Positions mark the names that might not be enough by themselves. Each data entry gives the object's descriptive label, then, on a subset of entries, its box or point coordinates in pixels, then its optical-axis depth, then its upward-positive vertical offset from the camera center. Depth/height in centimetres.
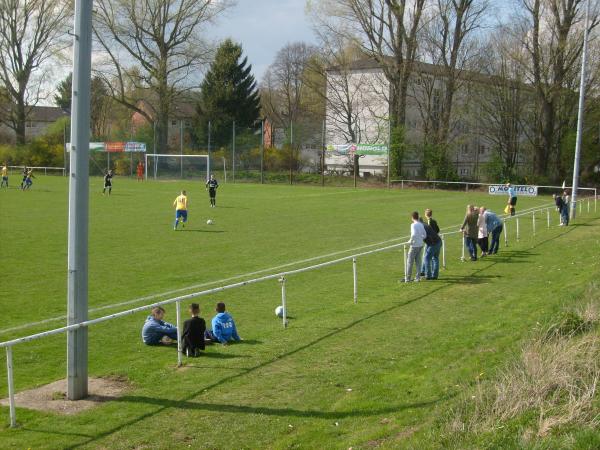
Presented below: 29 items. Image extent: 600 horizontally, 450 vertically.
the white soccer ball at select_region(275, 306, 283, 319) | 1246 -256
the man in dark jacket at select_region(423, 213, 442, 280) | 1659 -188
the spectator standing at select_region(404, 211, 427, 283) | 1612 -160
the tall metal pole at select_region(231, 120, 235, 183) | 6320 +122
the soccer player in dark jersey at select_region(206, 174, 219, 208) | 3506 -106
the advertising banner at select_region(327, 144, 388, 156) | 5800 +205
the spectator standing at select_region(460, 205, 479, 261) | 1953 -153
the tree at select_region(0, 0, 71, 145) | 6681 +1174
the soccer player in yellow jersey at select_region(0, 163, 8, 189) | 4806 -114
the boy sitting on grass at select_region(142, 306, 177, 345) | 1077 -259
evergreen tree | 7156 +789
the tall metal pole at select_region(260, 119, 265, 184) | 6119 +92
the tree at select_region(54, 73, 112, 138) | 7900 +781
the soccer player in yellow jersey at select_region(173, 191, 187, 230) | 2580 -160
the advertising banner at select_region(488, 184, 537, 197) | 4426 -72
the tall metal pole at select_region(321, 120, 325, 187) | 5847 +85
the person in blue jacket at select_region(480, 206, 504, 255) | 2027 -146
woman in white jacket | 1989 -162
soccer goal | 6234 -2
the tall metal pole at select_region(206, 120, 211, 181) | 5888 -6
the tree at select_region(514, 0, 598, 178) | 5247 +863
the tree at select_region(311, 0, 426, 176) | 5834 +1133
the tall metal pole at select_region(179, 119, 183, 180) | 6258 +3
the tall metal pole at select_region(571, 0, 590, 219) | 3022 +166
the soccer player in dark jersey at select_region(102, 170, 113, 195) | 4258 -101
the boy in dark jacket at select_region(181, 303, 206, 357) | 1011 -248
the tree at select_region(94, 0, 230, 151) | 6606 +1156
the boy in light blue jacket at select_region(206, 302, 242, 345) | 1080 -253
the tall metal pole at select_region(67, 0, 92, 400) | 802 -40
